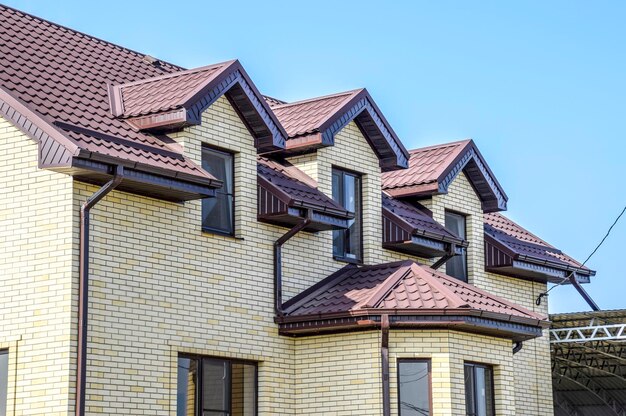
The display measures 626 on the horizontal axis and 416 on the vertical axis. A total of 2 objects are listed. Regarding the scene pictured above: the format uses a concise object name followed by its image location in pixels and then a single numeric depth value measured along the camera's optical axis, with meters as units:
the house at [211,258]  15.15
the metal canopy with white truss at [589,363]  23.56
